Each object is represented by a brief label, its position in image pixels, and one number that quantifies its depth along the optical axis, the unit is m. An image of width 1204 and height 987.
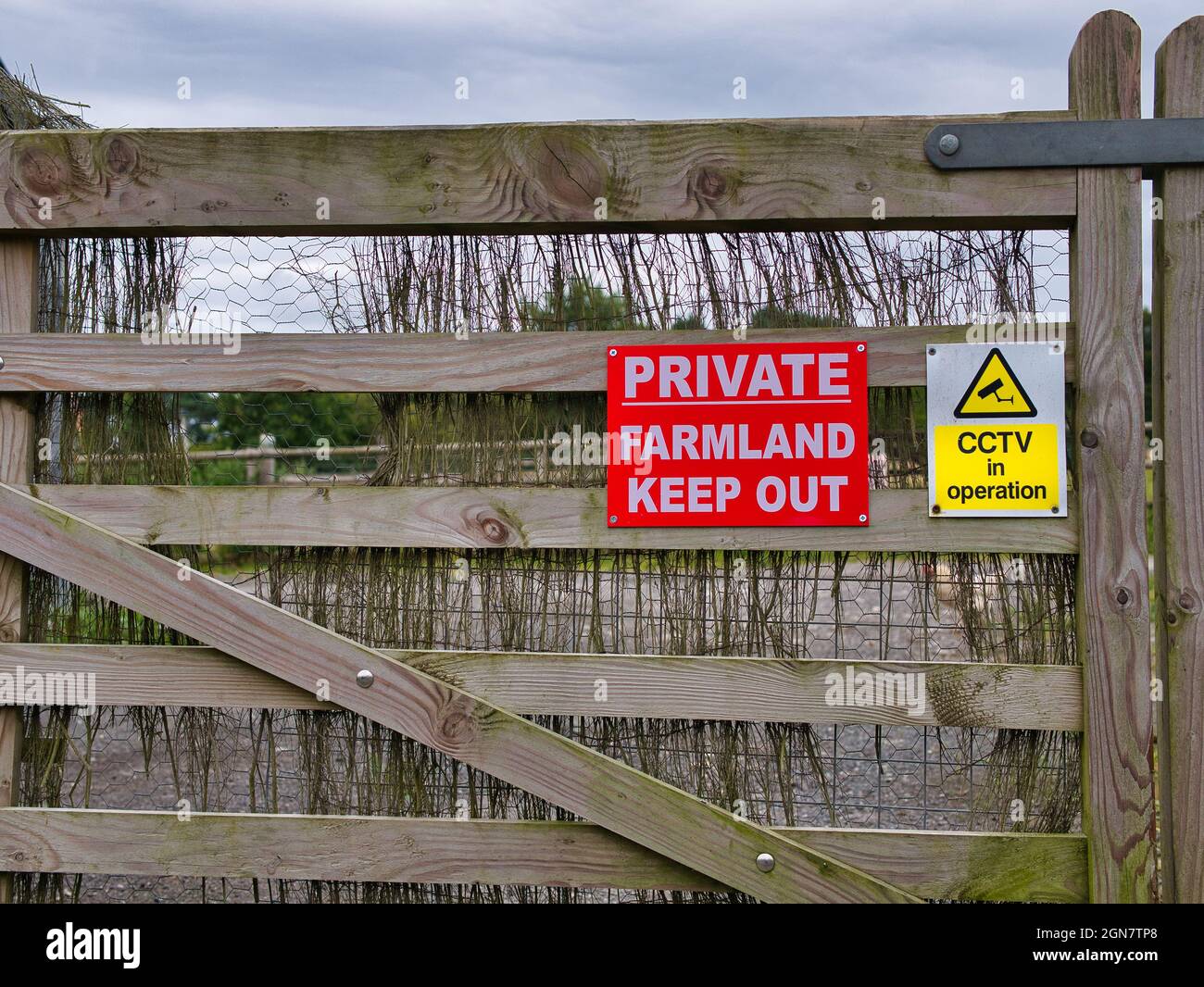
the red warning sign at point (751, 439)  2.41
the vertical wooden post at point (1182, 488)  2.33
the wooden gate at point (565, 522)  2.35
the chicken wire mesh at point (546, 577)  2.51
